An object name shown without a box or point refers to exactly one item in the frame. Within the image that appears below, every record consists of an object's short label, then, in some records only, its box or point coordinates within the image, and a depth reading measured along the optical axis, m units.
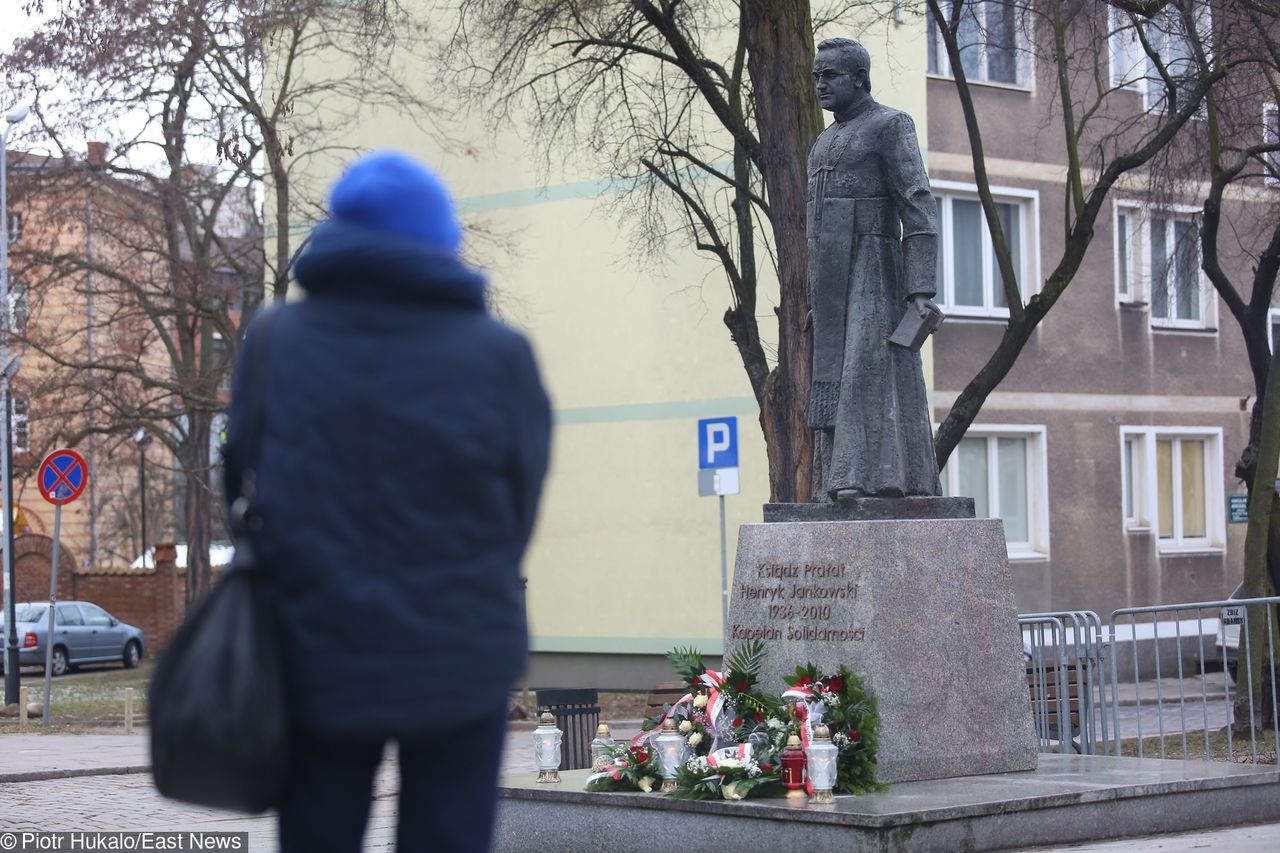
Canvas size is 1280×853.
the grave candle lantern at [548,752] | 10.66
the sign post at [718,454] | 21.00
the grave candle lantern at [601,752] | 10.13
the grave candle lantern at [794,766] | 9.20
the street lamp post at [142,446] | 39.34
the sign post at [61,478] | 23.47
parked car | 39.75
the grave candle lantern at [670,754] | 9.70
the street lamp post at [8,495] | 26.34
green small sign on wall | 26.16
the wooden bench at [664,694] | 13.91
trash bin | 12.94
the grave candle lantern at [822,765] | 9.06
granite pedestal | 9.55
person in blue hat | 3.42
